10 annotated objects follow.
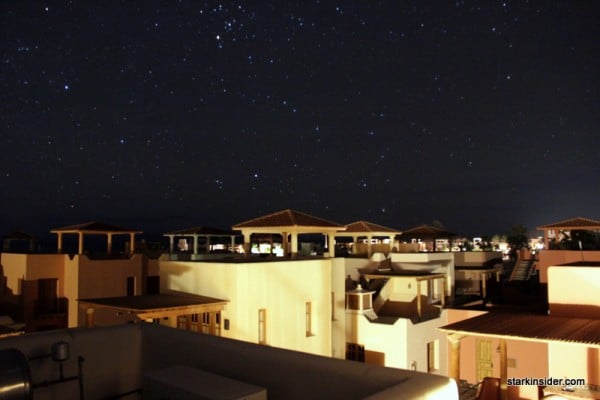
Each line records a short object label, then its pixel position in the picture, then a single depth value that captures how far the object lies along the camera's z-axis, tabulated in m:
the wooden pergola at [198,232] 32.00
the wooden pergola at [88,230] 22.53
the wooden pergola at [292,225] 18.12
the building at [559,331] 9.83
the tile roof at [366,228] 28.05
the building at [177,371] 4.59
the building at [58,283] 20.44
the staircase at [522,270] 27.47
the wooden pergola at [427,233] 28.08
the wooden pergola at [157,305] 11.60
